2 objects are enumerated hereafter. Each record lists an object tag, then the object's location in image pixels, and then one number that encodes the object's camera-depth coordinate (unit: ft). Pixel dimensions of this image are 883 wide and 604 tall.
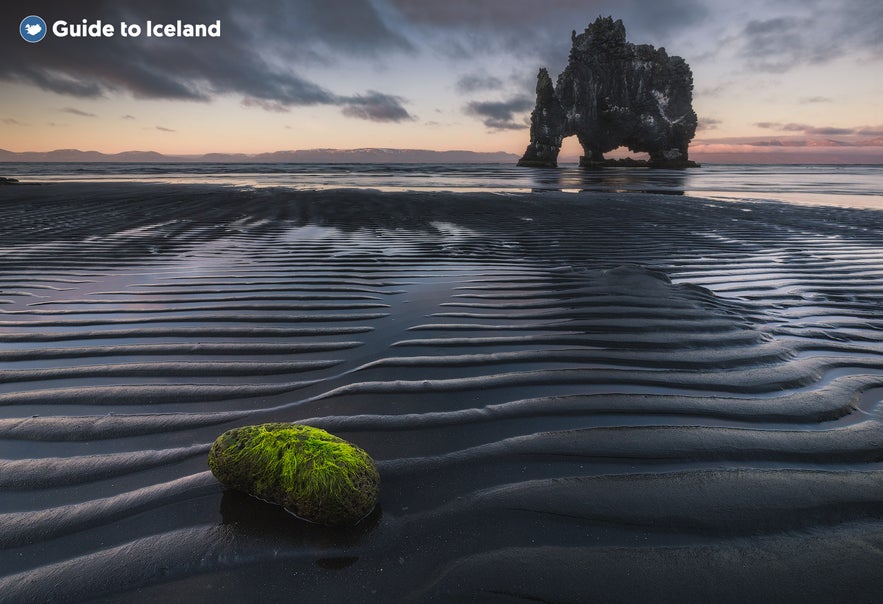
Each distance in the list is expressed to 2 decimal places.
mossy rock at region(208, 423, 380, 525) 6.01
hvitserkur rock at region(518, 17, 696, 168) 285.23
